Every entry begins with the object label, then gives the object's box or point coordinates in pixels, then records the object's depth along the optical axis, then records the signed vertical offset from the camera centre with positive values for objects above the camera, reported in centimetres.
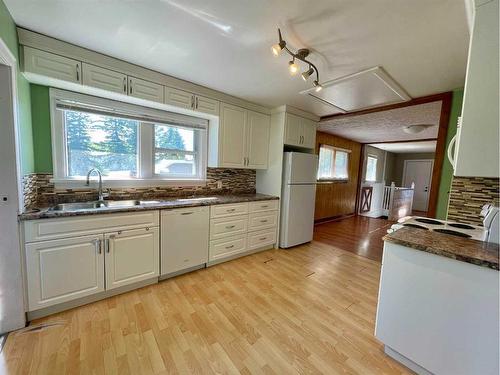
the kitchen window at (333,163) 508 +25
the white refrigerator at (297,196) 320 -40
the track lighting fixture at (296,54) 145 +91
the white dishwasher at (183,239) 223 -83
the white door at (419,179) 743 -7
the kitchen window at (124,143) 211 +26
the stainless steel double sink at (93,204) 201 -44
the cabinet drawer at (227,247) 262 -105
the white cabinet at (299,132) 326 +66
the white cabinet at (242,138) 290 +46
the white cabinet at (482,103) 103 +40
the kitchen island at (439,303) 107 -73
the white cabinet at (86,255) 161 -82
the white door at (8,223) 142 -46
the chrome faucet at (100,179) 218 -18
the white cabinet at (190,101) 235 +79
